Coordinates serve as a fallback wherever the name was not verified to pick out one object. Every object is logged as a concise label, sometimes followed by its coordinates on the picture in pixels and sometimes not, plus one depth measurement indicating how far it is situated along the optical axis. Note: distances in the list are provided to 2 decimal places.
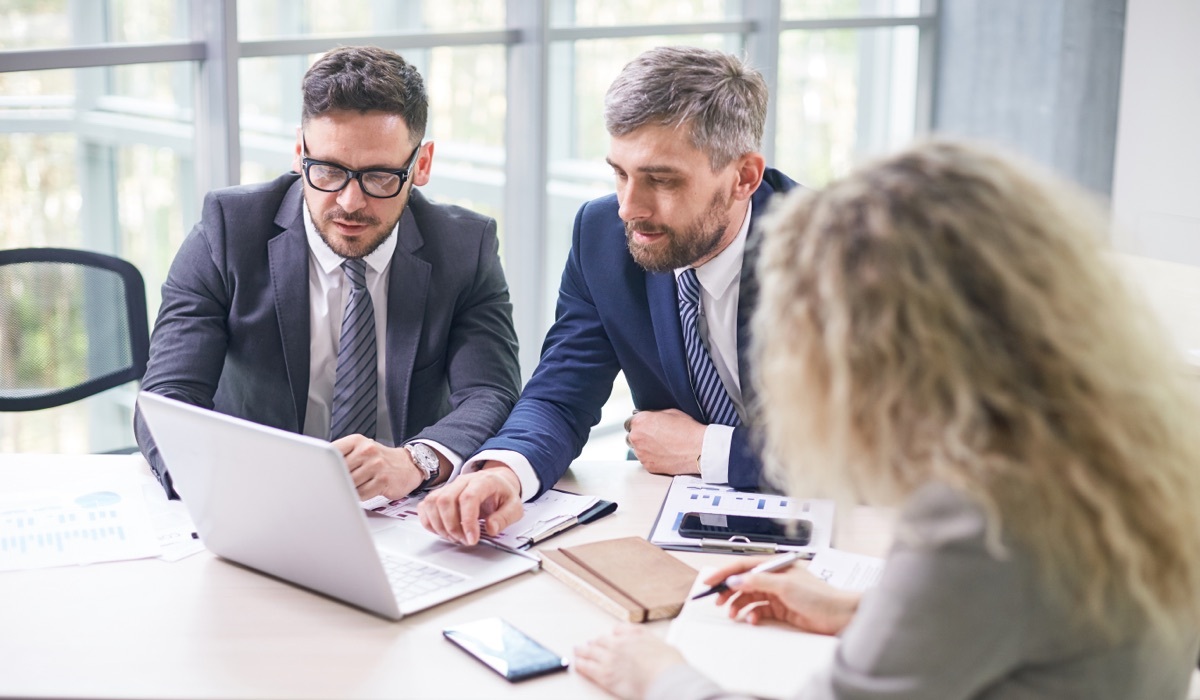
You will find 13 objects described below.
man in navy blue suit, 2.11
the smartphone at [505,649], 1.40
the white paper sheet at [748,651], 1.35
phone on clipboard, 1.79
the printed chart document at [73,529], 1.71
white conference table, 1.37
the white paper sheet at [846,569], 1.63
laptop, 1.45
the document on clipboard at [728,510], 1.77
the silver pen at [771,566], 1.58
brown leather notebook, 1.56
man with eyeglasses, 2.18
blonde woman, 1.01
